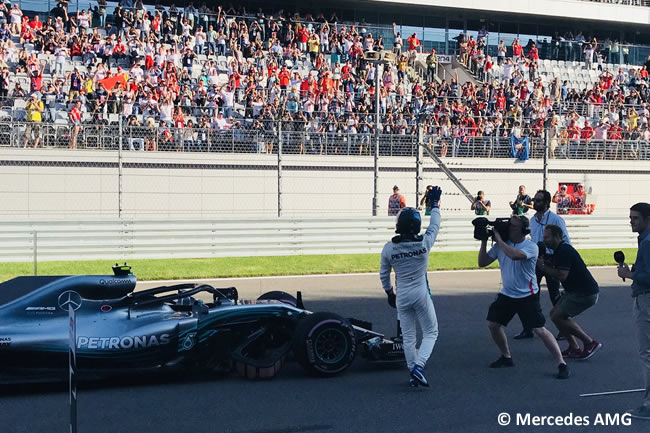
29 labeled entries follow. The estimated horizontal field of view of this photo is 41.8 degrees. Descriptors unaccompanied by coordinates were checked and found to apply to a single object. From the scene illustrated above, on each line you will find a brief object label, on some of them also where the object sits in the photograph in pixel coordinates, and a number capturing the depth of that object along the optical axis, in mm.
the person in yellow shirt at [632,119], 27875
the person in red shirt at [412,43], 31738
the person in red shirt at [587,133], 24734
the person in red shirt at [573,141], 23859
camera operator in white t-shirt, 8227
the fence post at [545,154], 19000
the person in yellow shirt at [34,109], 20219
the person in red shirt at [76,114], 20522
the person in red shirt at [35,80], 21609
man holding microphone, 6488
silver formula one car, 7219
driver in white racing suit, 7566
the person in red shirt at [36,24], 24734
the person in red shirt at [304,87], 24812
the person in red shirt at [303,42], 28484
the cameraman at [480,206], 19312
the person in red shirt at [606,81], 31750
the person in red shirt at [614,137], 24797
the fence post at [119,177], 17547
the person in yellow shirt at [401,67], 28869
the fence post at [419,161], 18484
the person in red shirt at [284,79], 24969
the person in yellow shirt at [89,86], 22019
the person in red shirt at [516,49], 33125
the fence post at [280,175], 18375
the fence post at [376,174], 18719
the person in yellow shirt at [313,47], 28195
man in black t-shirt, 8680
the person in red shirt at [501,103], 27603
